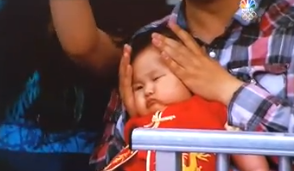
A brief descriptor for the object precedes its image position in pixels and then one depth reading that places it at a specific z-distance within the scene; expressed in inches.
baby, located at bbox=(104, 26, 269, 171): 128.4
